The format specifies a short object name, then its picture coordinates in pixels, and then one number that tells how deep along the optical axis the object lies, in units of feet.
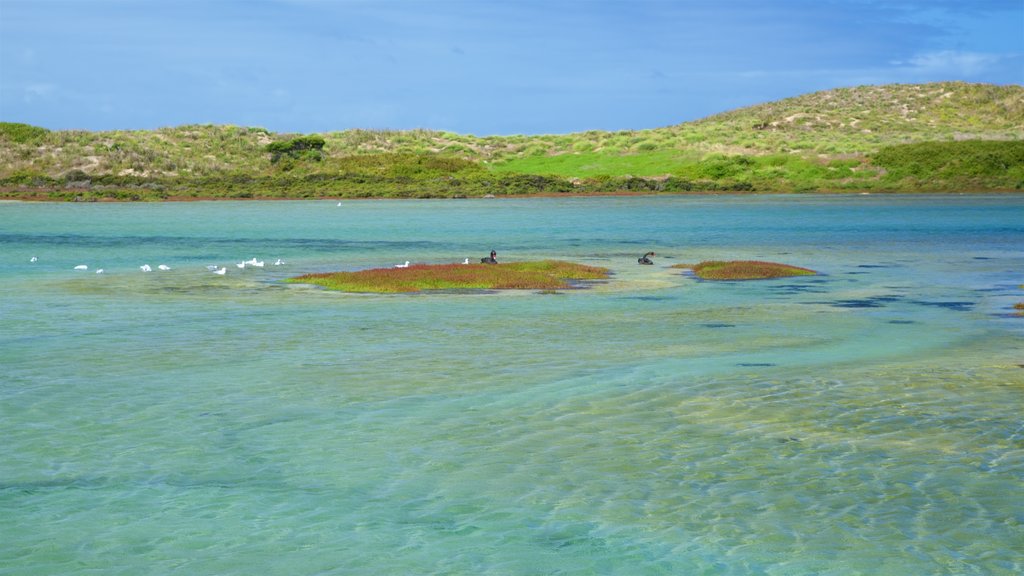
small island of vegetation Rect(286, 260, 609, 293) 126.72
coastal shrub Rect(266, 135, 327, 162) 525.75
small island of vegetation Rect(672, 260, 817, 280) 138.51
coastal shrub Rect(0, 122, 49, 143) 515.09
